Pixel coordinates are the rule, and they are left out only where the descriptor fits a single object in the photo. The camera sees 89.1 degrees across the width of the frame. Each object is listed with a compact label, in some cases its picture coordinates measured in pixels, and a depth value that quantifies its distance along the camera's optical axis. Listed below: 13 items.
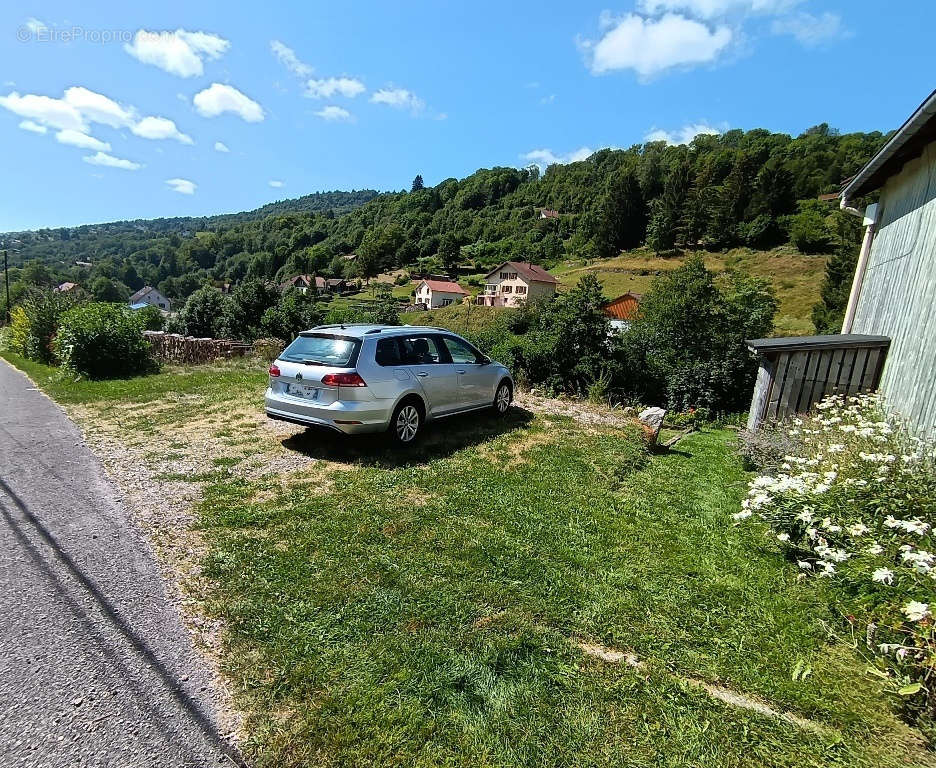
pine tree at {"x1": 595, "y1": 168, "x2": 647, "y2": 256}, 79.75
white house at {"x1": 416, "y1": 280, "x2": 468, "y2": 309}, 76.75
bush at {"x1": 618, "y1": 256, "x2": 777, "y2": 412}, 12.43
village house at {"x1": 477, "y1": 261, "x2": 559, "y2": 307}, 68.31
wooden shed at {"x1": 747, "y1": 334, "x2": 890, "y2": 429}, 6.28
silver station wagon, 5.65
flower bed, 2.49
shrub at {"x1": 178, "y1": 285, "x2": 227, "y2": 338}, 32.22
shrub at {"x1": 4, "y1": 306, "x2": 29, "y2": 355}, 17.36
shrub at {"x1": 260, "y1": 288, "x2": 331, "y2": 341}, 19.56
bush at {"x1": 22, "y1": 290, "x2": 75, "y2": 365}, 15.78
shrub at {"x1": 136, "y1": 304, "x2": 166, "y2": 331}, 24.54
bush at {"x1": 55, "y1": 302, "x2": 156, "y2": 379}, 11.46
